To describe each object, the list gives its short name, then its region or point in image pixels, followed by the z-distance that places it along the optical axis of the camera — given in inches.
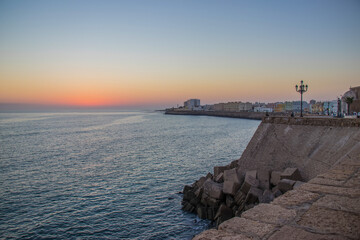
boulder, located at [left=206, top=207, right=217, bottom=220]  415.8
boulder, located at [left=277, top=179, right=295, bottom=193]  380.1
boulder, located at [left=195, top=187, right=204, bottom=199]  469.1
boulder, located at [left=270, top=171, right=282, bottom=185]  427.3
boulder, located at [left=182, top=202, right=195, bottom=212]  455.2
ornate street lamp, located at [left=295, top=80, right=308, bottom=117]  799.7
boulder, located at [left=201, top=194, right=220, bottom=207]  427.8
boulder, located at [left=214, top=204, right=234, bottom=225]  390.4
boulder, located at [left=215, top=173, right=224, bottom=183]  494.0
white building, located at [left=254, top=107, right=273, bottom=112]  5210.6
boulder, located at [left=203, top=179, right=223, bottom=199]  431.8
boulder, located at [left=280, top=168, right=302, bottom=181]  406.3
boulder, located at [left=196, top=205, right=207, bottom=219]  424.8
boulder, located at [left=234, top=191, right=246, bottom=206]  406.4
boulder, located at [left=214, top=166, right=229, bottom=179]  548.0
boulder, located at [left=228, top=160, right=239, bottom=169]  568.7
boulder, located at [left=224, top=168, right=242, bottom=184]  450.9
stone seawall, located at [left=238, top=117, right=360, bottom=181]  422.6
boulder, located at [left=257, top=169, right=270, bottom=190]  431.0
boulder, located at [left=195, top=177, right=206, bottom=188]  506.9
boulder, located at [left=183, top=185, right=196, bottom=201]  481.5
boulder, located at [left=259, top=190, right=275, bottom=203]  375.2
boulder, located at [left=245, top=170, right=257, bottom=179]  448.1
